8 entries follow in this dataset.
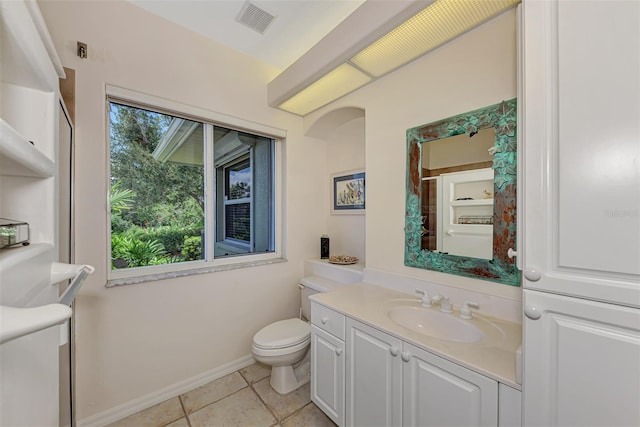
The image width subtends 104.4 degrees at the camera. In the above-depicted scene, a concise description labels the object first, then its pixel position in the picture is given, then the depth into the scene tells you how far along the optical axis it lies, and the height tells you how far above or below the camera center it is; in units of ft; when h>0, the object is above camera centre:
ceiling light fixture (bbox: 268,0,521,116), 4.20 +3.42
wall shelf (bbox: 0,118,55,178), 1.40 +0.38
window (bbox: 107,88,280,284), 5.74 +0.56
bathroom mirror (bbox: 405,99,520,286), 4.36 +0.36
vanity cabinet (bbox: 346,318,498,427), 3.10 -2.51
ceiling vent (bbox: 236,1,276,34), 5.44 +4.51
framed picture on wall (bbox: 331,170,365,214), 7.88 +0.69
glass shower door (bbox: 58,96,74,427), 3.94 -0.20
